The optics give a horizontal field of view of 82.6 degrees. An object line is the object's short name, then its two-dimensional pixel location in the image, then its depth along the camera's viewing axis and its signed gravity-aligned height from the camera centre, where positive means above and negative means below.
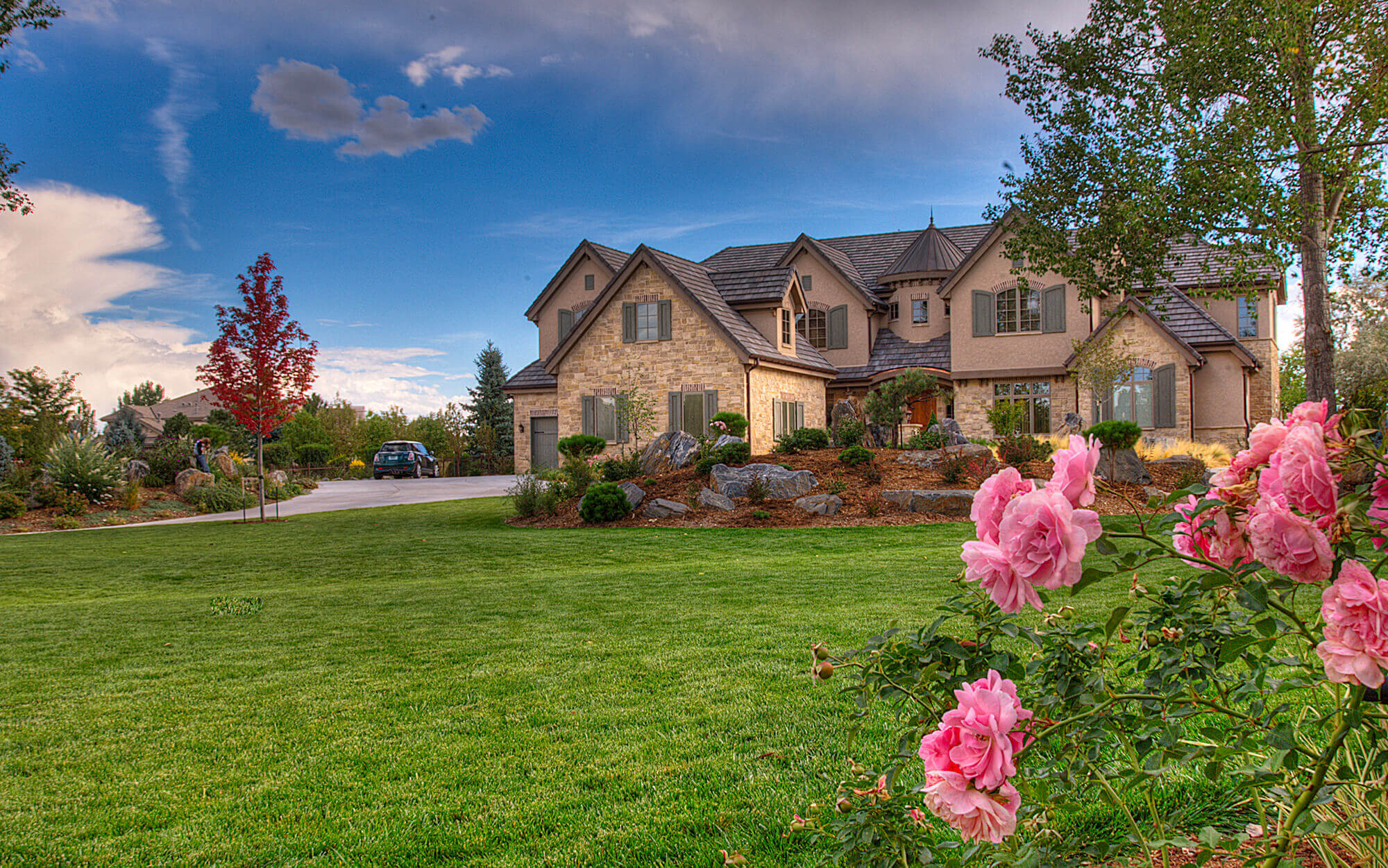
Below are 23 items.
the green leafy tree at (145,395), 76.80 +5.51
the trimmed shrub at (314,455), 39.81 -0.42
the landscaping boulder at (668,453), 18.88 -0.36
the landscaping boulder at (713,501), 15.42 -1.26
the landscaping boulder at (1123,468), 14.76 -0.77
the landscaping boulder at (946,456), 15.68 -0.50
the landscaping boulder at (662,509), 15.43 -1.40
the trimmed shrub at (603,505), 15.38 -1.28
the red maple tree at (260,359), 18.20 +2.08
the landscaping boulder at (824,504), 14.52 -1.31
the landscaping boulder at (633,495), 15.98 -1.14
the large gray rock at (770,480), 15.52 -0.89
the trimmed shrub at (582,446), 21.08 -0.15
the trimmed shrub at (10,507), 17.69 -1.17
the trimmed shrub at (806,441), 18.72 -0.15
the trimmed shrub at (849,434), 18.41 +0.00
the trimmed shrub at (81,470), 19.06 -0.40
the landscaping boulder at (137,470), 22.21 -0.51
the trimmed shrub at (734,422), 20.98 +0.39
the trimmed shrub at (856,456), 16.02 -0.45
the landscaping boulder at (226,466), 24.39 -0.51
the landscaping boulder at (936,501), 14.00 -1.25
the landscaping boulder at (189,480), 21.92 -0.85
